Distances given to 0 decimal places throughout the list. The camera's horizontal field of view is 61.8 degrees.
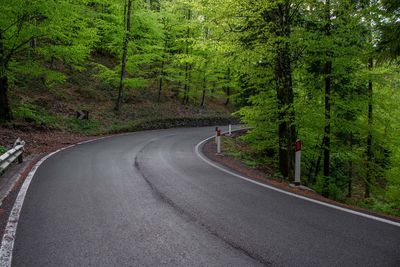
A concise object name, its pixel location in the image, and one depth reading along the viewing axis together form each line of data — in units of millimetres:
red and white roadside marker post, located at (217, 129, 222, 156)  14688
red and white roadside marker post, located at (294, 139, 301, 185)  8883
